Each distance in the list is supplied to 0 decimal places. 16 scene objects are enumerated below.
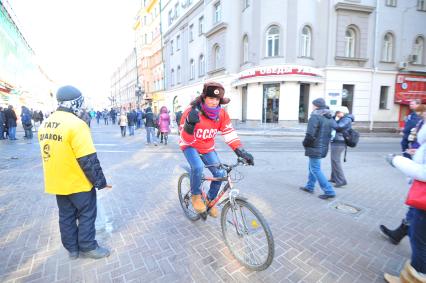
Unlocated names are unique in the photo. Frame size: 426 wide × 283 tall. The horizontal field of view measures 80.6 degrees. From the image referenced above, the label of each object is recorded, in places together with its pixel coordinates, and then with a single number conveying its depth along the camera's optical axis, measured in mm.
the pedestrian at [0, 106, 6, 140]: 14258
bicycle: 2617
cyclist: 3057
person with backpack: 5309
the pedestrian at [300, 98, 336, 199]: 4879
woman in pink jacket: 12234
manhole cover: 4355
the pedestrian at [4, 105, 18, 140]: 13977
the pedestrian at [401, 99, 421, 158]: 4500
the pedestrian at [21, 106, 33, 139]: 14498
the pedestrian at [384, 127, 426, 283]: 2084
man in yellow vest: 2531
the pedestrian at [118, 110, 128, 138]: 16250
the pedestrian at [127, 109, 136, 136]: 17922
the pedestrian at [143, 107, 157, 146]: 12195
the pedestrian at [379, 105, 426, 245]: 3146
